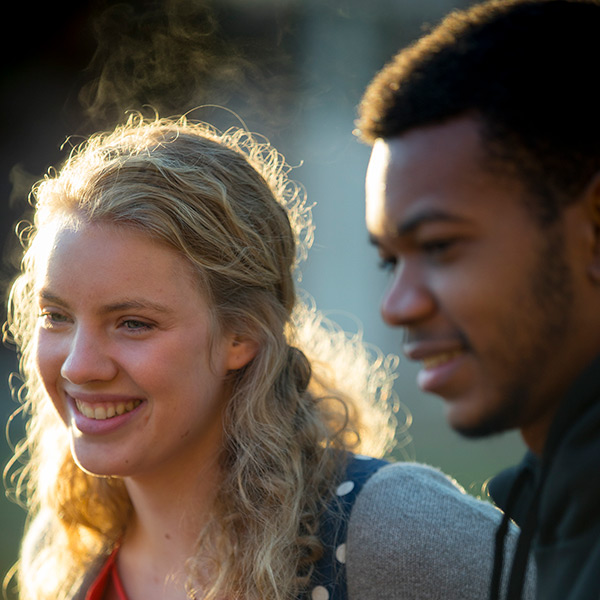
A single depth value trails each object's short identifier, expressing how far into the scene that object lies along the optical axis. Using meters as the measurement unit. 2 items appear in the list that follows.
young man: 2.07
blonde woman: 2.33
